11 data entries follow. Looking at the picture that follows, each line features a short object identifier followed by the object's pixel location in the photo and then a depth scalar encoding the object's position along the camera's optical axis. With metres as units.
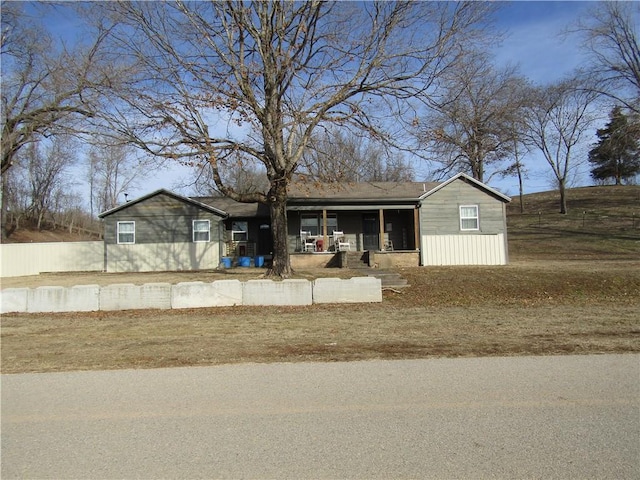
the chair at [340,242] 24.48
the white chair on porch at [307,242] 24.45
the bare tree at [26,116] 24.44
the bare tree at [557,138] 44.66
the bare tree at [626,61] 29.27
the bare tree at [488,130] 34.47
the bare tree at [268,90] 15.45
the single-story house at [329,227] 24.17
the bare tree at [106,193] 58.37
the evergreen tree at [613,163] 59.89
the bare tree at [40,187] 54.94
